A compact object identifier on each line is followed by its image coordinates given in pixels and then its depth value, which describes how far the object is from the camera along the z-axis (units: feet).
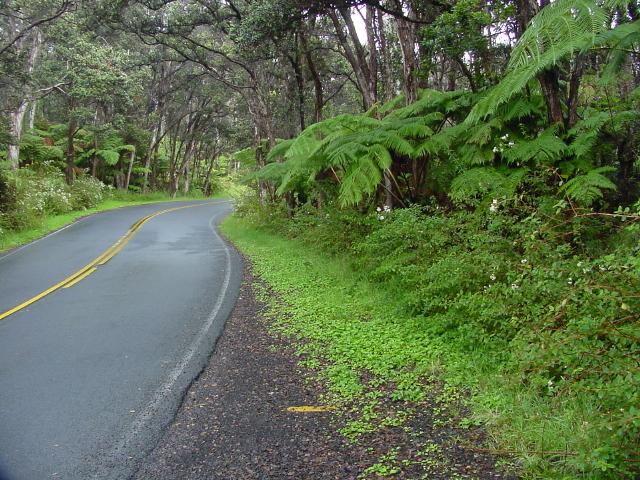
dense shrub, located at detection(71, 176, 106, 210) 89.01
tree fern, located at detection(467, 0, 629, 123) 16.24
